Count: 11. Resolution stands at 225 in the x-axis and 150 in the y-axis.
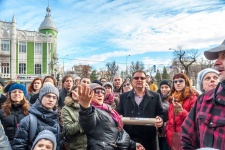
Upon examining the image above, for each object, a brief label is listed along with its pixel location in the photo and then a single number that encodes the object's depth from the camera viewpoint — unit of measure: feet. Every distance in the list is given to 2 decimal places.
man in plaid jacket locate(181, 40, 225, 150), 5.19
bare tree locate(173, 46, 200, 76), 141.89
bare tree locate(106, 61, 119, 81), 188.65
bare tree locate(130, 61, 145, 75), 183.10
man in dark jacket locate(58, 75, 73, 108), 16.99
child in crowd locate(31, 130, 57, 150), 8.48
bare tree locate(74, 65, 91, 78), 200.91
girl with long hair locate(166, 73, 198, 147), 11.02
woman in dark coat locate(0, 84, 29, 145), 10.99
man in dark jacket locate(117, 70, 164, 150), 12.57
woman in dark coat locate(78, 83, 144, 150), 7.45
